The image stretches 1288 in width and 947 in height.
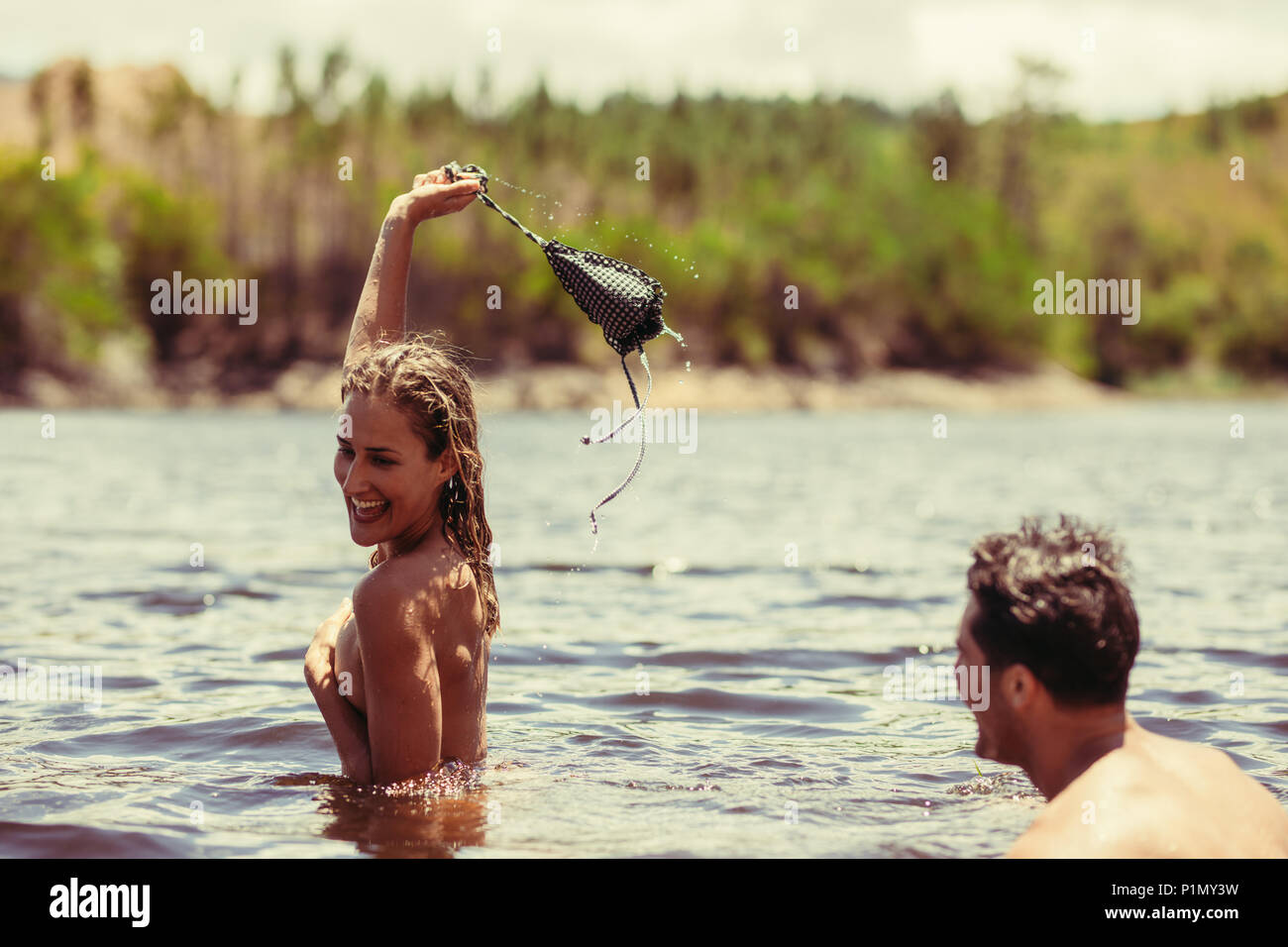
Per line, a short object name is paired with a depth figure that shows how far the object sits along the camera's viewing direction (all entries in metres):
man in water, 3.49
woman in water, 4.72
